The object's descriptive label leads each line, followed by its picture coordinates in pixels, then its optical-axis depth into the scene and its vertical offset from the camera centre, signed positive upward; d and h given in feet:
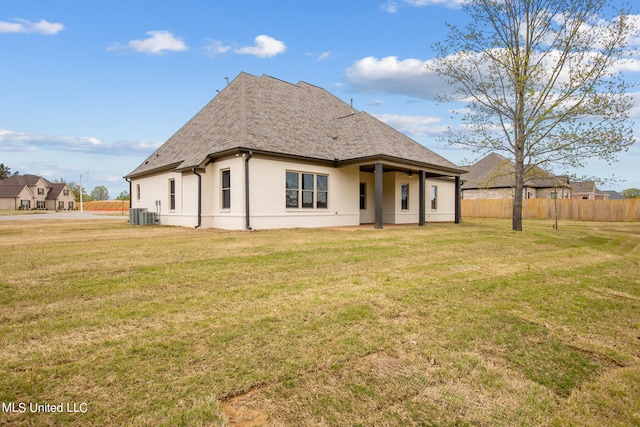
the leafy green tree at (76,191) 307.91 +13.80
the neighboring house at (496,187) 120.67 +6.67
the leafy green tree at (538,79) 46.50 +18.69
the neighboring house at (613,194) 270.67 +8.85
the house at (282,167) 46.24 +6.16
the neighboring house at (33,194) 215.10 +8.31
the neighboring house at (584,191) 172.94 +7.25
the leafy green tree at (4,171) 270.67 +28.09
